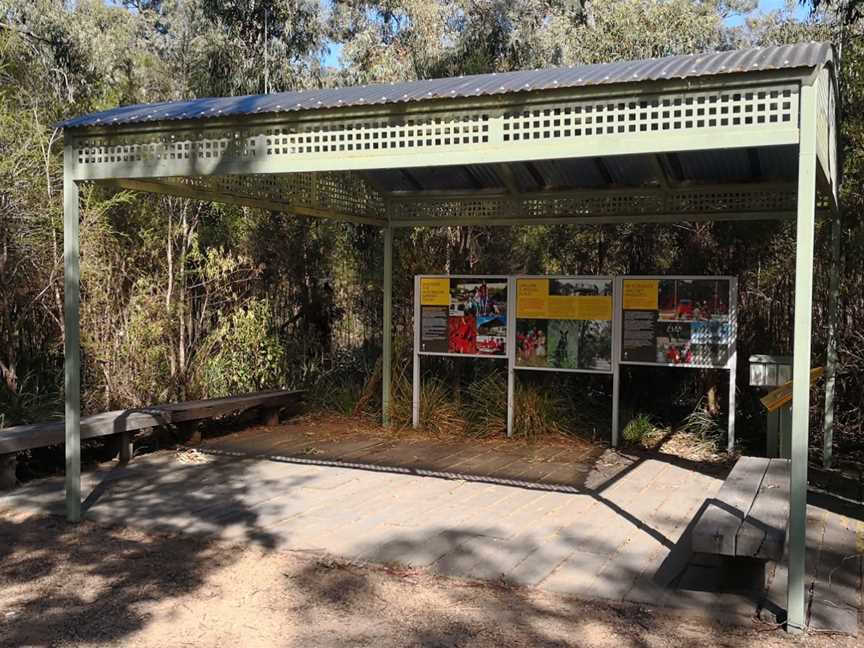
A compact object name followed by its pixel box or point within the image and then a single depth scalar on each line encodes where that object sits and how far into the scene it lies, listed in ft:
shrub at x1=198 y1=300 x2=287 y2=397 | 34.42
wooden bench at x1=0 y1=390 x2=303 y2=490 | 21.63
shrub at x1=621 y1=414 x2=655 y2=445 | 28.99
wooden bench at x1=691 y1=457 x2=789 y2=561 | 12.81
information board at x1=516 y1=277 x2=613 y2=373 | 29.22
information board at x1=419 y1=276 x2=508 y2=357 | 30.68
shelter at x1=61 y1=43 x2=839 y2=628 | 13.78
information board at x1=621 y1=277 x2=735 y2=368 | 27.76
